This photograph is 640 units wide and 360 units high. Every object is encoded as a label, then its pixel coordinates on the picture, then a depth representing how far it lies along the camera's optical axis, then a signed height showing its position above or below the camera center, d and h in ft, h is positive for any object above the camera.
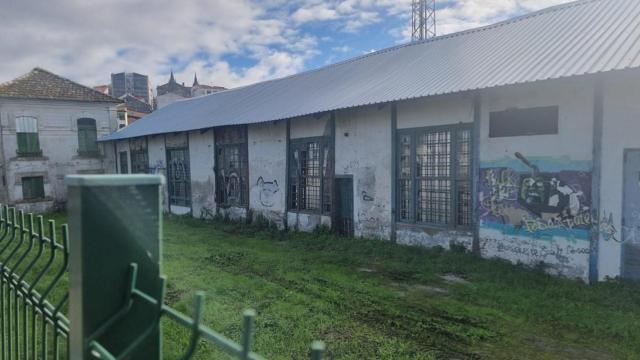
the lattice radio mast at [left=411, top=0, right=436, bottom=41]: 88.38 +29.85
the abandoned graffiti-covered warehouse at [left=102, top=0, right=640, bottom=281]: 24.61 +0.81
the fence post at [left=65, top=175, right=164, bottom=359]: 4.64 -1.09
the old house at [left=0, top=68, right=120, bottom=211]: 69.82 +5.04
